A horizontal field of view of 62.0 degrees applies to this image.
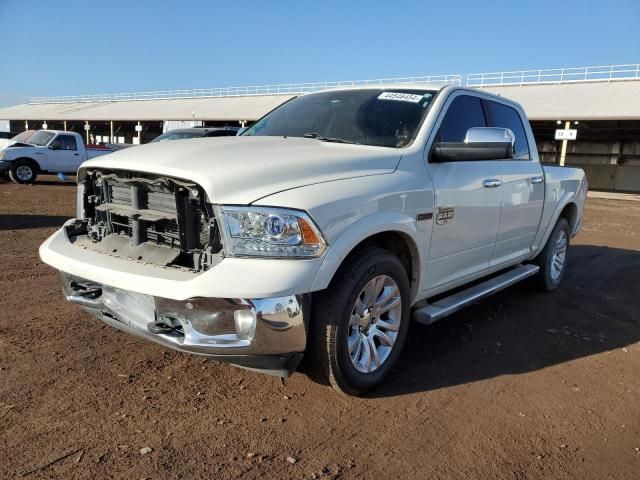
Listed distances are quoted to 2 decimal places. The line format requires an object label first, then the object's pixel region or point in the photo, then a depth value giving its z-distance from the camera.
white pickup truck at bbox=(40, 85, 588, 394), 2.65
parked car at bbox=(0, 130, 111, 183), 15.96
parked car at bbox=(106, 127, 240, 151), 14.60
